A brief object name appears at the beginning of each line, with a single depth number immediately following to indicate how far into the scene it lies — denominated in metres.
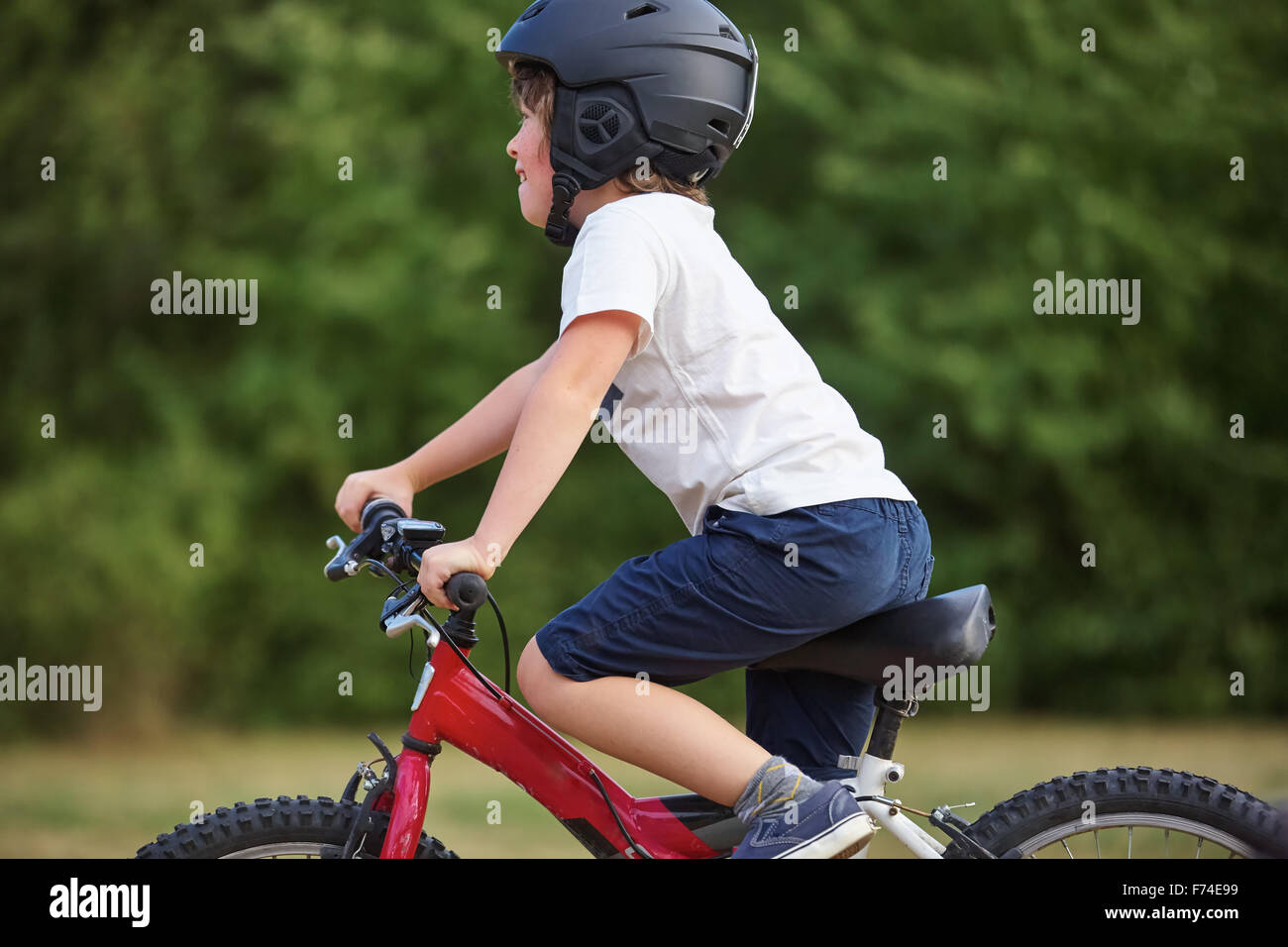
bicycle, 2.19
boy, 2.16
